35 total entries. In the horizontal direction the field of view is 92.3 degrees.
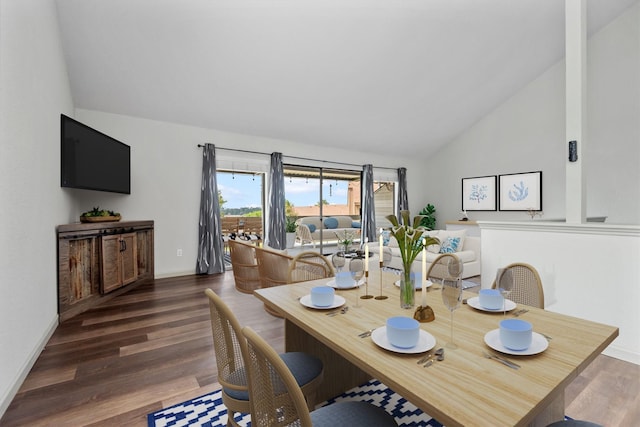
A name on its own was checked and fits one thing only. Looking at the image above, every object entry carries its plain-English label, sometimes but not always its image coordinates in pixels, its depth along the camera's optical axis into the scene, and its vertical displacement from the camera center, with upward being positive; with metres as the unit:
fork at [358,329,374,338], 1.12 -0.45
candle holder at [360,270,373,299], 1.60 -0.44
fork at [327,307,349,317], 1.36 -0.45
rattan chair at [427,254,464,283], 2.17 -0.41
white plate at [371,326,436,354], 0.99 -0.44
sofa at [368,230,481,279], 4.65 -0.61
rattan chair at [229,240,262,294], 3.31 -0.60
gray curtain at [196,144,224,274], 5.02 -0.21
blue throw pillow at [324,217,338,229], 8.69 -0.31
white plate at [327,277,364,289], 1.74 -0.42
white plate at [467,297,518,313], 1.34 -0.43
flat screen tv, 3.07 +0.62
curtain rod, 5.32 +1.10
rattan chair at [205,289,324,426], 1.16 -0.67
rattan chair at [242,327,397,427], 0.77 -0.57
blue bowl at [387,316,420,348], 1.00 -0.41
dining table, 0.74 -0.45
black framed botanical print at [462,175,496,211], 6.75 +0.40
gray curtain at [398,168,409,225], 7.74 +0.57
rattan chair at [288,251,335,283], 2.20 -0.42
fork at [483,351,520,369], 0.90 -0.45
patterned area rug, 1.59 -1.08
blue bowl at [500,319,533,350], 0.97 -0.40
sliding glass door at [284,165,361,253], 6.72 +0.45
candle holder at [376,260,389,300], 1.57 -0.44
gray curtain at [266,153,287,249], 5.75 +0.12
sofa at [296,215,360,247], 7.59 -0.43
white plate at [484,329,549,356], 0.96 -0.44
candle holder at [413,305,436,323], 1.25 -0.42
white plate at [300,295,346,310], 1.42 -0.44
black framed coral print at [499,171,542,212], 6.05 +0.39
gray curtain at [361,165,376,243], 7.16 +0.18
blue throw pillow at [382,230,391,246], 5.46 -0.52
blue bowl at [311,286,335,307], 1.43 -0.40
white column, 2.67 +0.92
